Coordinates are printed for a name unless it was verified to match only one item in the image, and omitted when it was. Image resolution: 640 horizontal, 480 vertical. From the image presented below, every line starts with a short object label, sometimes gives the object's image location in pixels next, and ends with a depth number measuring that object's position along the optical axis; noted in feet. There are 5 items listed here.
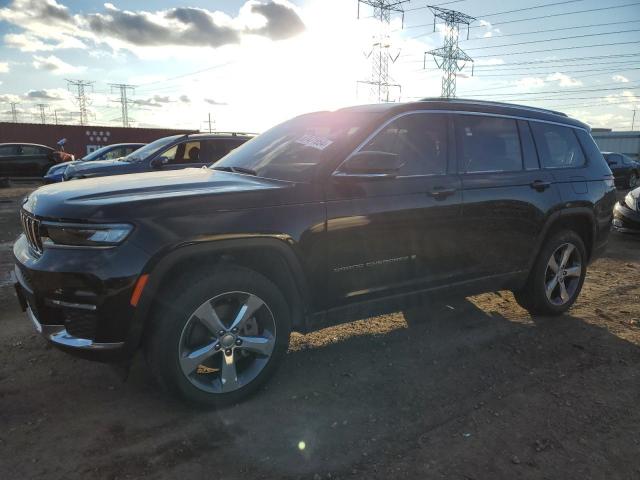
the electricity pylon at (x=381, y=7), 141.79
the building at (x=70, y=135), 94.12
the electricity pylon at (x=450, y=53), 152.35
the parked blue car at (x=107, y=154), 41.94
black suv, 8.52
